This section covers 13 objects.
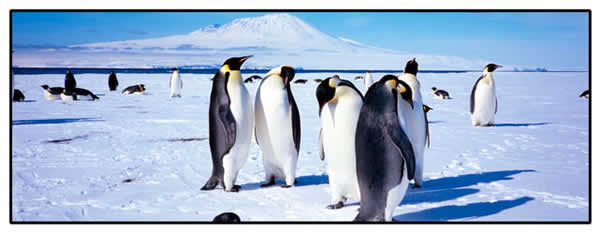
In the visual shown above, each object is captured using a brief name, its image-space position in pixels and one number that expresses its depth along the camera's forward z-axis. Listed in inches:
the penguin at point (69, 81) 597.9
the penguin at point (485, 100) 296.0
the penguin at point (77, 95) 483.8
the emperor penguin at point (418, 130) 139.1
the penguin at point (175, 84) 530.3
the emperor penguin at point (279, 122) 142.5
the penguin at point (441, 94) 543.5
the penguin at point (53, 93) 477.7
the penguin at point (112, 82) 641.5
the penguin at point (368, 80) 607.5
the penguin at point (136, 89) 578.2
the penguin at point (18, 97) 443.9
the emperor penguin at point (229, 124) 137.6
